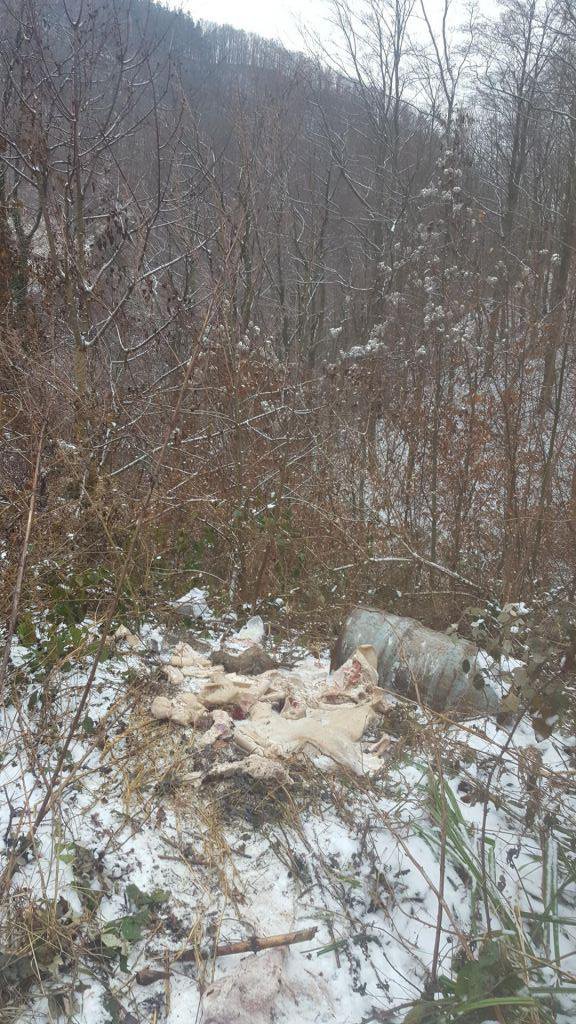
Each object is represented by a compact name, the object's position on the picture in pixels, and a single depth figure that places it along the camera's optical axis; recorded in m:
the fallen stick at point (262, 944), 1.91
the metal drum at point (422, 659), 3.24
